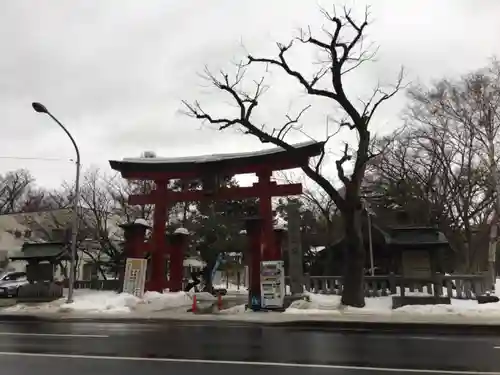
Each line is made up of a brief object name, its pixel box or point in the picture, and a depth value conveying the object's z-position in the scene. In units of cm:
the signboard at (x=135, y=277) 2188
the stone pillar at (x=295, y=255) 1953
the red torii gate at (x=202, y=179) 2192
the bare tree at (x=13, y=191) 6152
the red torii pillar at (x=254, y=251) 1984
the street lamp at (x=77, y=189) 2046
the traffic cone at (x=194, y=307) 1915
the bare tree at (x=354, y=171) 1809
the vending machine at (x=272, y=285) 1844
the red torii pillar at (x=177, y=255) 2547
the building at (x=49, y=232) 3525
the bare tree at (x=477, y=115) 2447
